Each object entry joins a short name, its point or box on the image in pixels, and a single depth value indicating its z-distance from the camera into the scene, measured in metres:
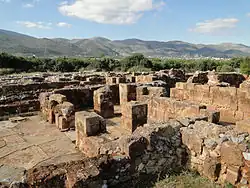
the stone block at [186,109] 8.79
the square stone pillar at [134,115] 8.90
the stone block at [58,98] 10.68
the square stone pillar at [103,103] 11.27
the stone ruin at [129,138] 4.95
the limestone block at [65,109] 9.52
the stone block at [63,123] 9.46
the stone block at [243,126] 6.11
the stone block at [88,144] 6.38
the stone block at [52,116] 10.41
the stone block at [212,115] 7.80
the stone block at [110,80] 18.03
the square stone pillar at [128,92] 12.49
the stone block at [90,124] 7.03
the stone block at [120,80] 17.59
